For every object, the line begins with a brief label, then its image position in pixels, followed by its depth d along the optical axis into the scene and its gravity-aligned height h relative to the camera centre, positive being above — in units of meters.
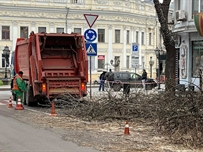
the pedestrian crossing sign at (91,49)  17.97 +0.50
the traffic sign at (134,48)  24.25 +0.73
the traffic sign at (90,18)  17.53 +1.71
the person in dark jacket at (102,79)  31.76 -1.32
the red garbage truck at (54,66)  17.83 -0.19
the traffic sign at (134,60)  24.22 +0.07
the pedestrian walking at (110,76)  34.09 -1.14
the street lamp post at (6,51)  45.68 +1.03
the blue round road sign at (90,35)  17.81 +1.06
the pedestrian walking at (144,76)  33.86 -1.14
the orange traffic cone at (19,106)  17.94 -1.79
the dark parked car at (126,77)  34.75 -1.24
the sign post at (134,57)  24.17 +0.24
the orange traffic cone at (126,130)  11.48 -1.77
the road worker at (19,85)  18.33 -1.00
